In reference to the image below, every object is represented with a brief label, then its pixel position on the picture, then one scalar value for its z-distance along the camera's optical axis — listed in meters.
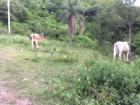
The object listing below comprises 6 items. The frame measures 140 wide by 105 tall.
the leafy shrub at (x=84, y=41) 13.43
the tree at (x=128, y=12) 12.66
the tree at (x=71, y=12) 14.64
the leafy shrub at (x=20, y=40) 9.86
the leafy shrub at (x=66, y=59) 5.80
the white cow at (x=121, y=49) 6.62
